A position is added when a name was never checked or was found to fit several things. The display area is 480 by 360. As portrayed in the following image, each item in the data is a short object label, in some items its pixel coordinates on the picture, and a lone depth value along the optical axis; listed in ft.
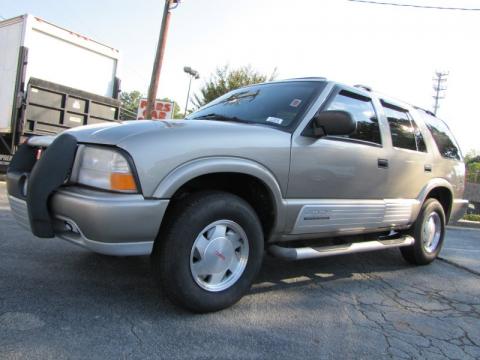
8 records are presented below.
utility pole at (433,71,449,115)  193.77
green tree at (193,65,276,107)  80.84
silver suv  8.82
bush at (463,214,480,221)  40.04
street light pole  62.03
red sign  39.40
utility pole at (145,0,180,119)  42.14
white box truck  29.84
